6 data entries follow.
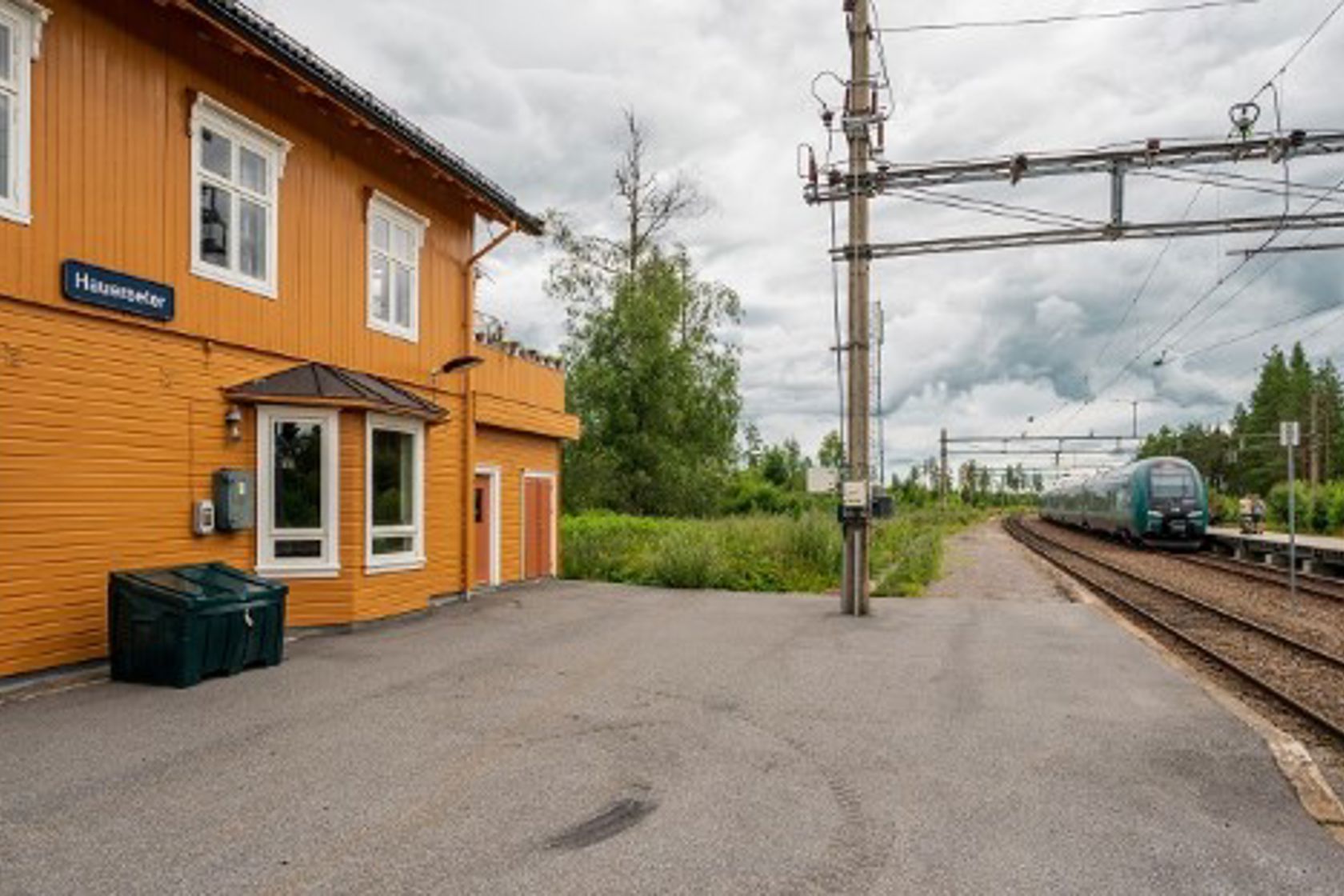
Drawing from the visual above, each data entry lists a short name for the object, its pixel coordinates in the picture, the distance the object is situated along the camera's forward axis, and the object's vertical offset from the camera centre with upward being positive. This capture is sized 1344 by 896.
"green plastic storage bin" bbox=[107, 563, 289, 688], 8.15 -1.32
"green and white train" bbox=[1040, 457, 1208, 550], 30.67 -0.95
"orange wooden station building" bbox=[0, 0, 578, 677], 8.10 +1.64
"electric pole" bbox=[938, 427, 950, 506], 63.82 +0.59
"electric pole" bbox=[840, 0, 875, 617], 13.70 +3.06
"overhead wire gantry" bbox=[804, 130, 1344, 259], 12.45 +4.22
